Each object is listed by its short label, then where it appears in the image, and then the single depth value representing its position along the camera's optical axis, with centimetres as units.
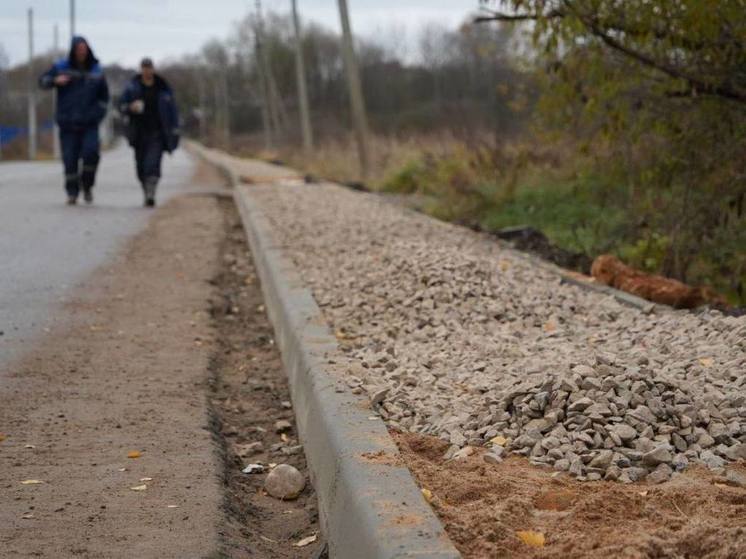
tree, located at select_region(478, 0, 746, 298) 873
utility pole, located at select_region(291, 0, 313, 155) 3684
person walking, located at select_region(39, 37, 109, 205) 1524
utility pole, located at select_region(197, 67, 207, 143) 10731
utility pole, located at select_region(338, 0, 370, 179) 2391
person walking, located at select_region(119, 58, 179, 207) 1531
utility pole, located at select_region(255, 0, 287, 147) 5478
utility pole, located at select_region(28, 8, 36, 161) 6172
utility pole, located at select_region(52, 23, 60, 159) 6169
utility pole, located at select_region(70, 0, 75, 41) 6250
